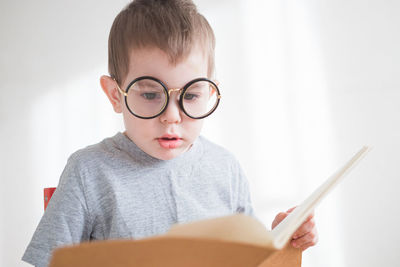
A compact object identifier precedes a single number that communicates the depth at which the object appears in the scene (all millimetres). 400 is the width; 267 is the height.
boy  758
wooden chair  907
